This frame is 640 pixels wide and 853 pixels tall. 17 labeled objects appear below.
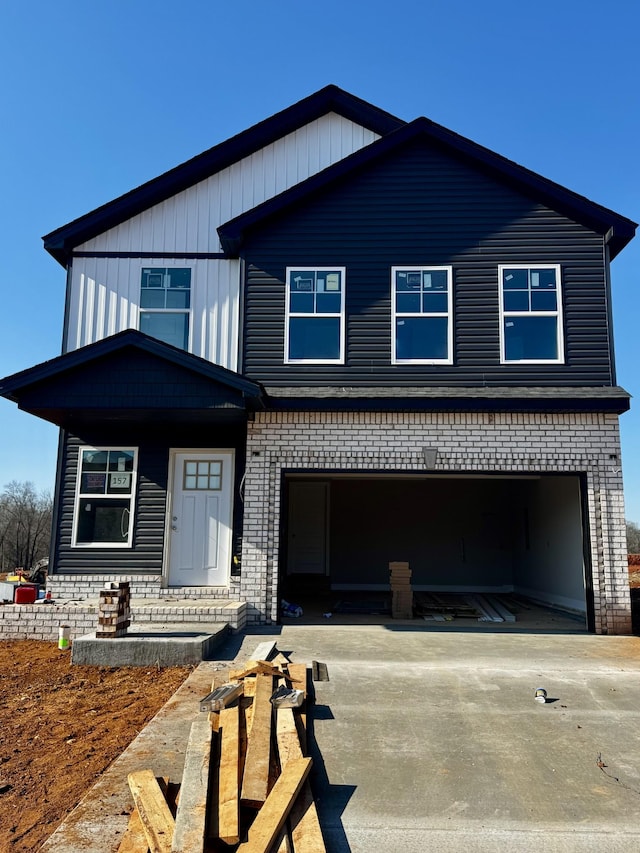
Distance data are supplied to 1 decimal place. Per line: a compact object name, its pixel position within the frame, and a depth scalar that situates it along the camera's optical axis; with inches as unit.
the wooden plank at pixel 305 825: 125.5
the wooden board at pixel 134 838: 125.5
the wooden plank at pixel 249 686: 217.2
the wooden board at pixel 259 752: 141.4
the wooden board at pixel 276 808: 120.7
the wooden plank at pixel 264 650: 271.5
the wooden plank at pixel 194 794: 120.4
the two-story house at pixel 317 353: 375.2
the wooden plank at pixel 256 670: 232.1
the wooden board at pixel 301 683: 188.2
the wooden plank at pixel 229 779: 126.6
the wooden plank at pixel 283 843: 124.2
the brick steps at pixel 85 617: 335.3
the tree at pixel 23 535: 1190.9
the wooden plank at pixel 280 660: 254.7
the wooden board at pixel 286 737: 164.7
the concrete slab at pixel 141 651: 282.8
